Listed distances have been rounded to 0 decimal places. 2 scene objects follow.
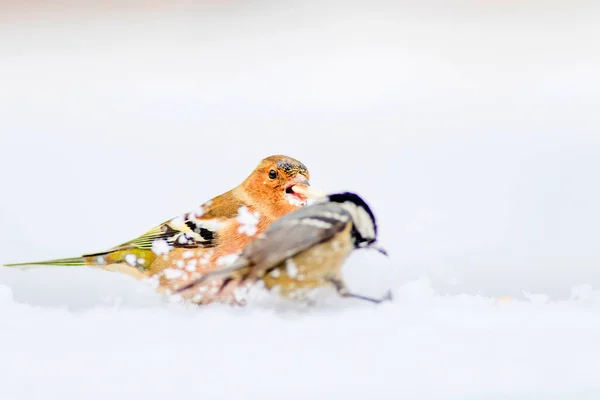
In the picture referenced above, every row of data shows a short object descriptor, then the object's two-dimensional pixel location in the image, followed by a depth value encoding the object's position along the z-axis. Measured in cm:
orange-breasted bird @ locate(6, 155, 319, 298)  291
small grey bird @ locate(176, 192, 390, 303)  286
